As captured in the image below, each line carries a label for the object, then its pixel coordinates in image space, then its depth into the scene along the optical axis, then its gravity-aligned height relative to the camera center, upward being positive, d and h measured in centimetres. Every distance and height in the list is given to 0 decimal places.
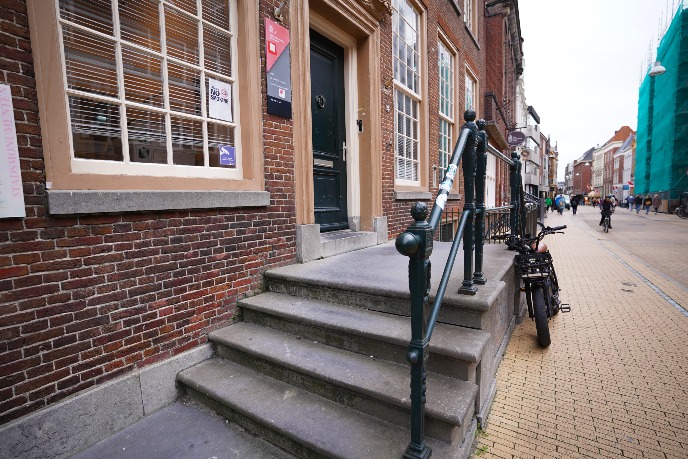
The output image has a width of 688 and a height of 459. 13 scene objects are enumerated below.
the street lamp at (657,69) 1917 +701
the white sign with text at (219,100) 315 +99
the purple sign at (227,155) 327 +48
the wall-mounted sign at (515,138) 1258 +224
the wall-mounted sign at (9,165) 192 +26
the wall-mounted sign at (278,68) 348 +141
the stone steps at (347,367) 195 -111
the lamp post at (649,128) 3231 +638
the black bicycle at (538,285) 344 -93
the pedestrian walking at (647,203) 2833 -60
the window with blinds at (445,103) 805 +238
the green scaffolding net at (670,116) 2422 +628
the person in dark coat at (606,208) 1486 -49
